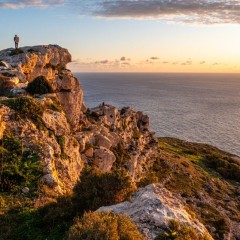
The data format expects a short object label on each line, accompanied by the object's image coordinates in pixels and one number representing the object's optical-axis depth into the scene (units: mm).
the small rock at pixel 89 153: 37866
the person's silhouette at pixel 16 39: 47659
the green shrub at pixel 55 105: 30297
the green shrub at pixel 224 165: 90494
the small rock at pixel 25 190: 17578
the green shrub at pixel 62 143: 25423
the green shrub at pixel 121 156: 50909
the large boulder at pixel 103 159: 39047
